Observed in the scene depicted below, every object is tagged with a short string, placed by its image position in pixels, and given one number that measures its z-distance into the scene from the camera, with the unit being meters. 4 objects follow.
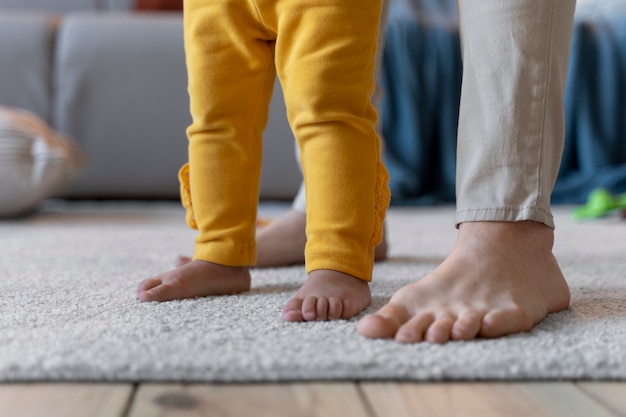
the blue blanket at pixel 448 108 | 2.17
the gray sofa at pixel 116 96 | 2.08
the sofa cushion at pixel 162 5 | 2.51
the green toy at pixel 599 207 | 1.82
